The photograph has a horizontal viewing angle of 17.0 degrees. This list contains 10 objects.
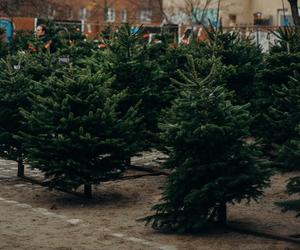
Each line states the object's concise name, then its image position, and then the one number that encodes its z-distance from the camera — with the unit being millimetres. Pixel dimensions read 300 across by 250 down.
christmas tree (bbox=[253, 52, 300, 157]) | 14305
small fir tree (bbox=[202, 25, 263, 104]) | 18000
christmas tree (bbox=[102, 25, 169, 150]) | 16562
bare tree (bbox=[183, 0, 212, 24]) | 56862
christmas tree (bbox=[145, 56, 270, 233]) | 11188
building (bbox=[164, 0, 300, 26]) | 60062
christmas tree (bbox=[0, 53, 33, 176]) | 16031
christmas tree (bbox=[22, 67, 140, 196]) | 13516
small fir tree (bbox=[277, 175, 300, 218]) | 10164
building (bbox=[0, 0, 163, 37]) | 41469
